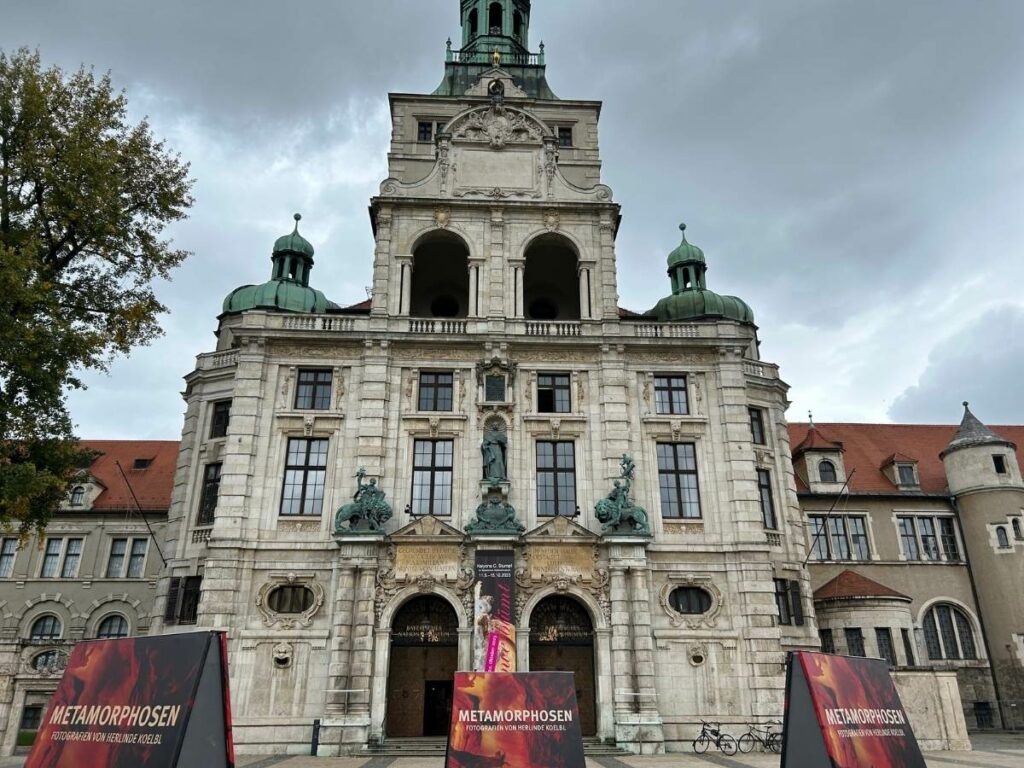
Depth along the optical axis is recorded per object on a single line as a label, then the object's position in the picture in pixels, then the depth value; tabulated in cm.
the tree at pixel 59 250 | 1712
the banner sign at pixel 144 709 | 700
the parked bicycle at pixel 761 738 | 2269
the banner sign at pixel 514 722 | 964
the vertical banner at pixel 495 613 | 2281
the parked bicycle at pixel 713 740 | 2255
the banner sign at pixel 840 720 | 802
